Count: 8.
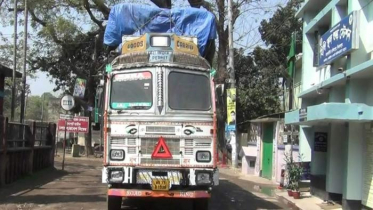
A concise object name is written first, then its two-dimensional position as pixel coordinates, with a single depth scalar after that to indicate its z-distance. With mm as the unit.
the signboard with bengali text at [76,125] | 20516
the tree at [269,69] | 34062
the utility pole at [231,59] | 23484
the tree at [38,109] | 98500
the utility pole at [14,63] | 21897
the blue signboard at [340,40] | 11086
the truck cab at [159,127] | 8898
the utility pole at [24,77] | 23383
